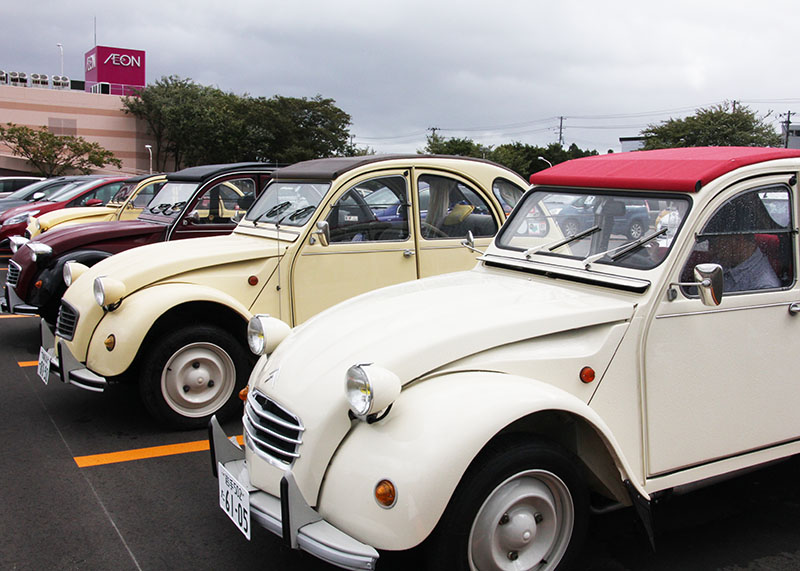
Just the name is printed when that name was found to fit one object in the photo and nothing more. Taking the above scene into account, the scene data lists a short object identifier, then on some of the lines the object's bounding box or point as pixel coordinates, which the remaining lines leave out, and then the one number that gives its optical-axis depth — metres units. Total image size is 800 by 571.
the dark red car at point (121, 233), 7.20
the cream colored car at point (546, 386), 2.65
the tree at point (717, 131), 35.88
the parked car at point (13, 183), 22.55
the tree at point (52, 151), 45.41
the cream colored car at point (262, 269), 4.98
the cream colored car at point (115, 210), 10.47
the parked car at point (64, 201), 14.07
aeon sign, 63.25
